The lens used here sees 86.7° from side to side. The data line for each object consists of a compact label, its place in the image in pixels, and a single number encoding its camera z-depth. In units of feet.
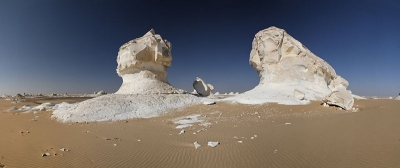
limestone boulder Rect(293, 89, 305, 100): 56.45
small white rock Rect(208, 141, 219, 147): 22.14
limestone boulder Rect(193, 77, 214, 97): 86.38
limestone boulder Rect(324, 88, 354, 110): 46.03
